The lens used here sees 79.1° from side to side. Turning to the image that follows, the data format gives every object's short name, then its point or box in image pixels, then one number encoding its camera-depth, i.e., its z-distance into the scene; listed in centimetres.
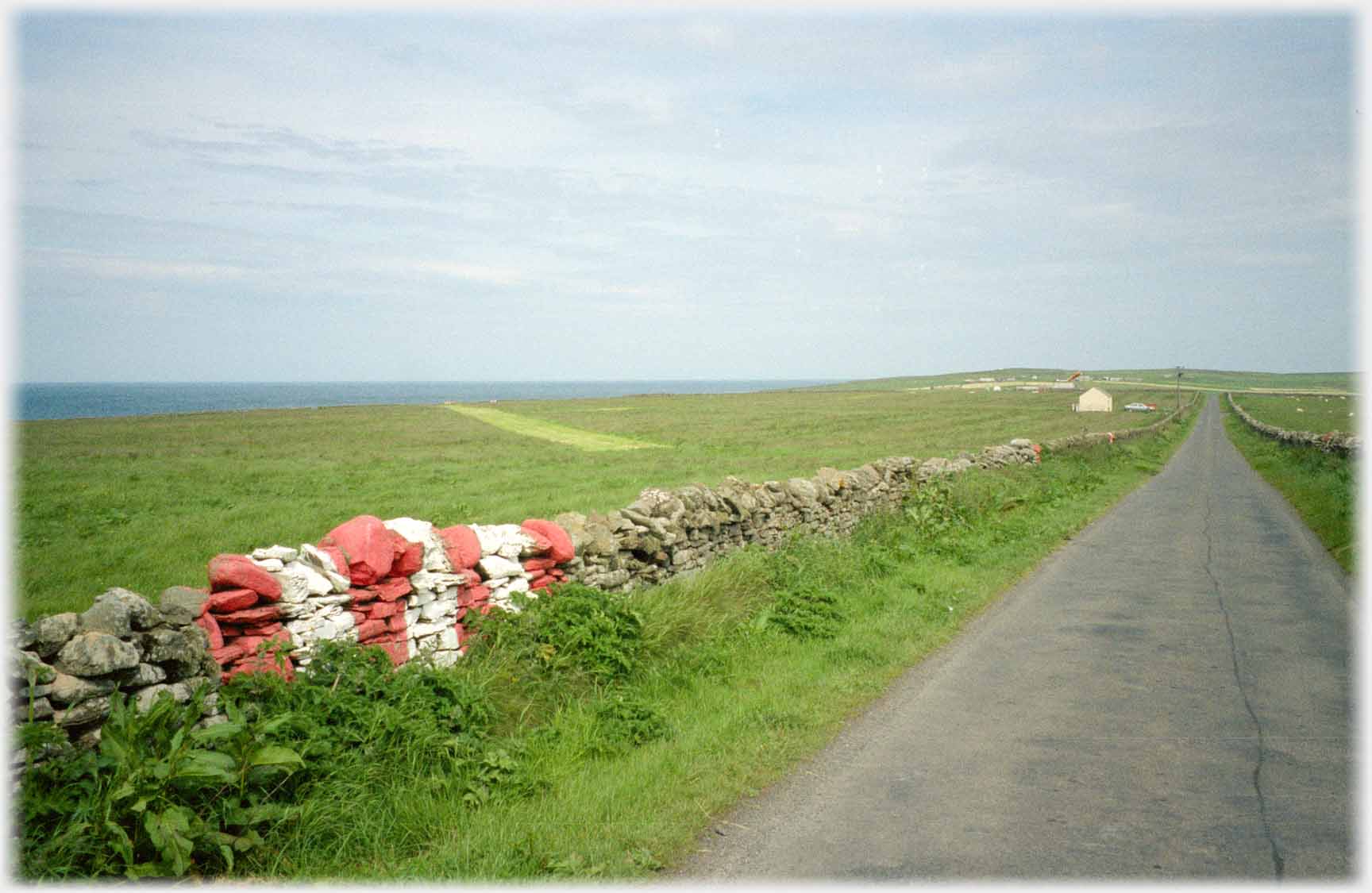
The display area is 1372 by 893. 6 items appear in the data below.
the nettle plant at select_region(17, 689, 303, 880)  393
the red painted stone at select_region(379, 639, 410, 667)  615
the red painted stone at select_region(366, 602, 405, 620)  609
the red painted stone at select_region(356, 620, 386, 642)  594
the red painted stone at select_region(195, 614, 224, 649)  497
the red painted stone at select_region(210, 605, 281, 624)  519
